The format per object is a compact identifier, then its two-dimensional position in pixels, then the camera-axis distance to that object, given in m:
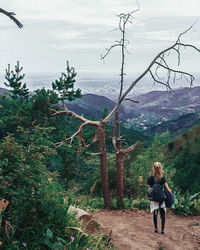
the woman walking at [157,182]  6.36
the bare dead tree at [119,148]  11.62
